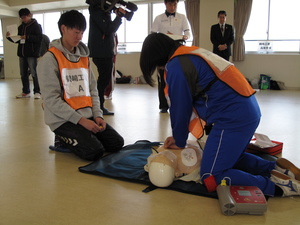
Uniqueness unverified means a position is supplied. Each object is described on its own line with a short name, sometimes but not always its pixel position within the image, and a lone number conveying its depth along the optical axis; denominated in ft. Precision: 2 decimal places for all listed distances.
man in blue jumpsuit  4.39
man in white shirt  11.45
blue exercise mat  4.71
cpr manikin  4.66
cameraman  9.83
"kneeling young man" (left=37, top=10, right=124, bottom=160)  6.13
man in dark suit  18.04
